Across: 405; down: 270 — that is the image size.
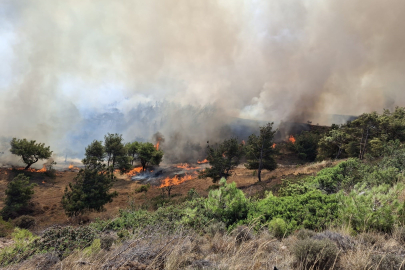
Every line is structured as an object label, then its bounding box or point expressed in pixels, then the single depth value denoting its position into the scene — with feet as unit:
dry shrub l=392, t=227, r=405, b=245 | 12.88
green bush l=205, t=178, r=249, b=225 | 19.39
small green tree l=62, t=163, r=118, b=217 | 58.18
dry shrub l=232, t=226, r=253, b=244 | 14.89
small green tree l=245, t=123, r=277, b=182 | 94.22
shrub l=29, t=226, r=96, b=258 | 14.20
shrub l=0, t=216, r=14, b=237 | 35.30
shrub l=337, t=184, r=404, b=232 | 14.48
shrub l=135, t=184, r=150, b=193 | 117.99
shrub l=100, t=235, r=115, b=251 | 15.62
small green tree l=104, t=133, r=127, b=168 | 163.22
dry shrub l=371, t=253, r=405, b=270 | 9.16
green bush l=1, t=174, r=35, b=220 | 67.62
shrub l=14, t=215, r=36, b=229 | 49.88
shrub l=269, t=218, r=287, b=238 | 15.88
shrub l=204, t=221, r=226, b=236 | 16.87
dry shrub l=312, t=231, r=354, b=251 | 12.06
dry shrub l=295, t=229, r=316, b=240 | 13.75
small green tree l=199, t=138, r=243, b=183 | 98.12
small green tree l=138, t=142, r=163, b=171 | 184.96
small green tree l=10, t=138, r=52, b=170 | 139.44
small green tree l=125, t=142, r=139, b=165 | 192.54
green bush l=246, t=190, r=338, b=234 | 16.65
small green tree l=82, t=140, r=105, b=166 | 150.00
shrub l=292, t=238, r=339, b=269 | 10.27
